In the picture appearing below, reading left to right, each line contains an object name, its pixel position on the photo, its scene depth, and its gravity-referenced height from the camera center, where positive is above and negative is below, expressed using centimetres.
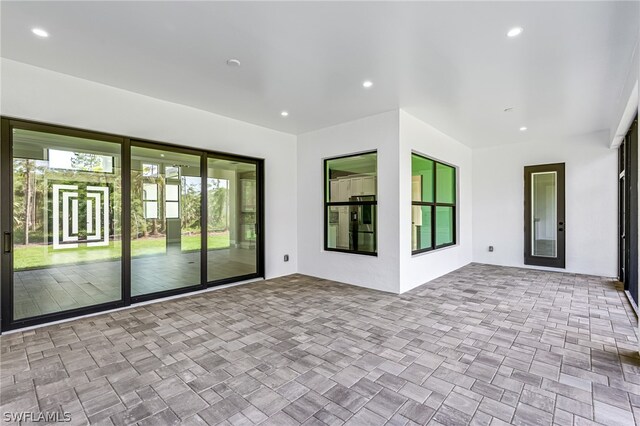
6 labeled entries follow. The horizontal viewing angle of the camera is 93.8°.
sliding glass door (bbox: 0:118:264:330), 341 -9
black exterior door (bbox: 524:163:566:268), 645 -5
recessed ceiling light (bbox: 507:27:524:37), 266 +163
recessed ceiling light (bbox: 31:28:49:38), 270 +167
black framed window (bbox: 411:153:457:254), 563 +18
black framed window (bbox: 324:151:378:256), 536 +19
